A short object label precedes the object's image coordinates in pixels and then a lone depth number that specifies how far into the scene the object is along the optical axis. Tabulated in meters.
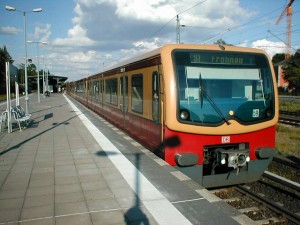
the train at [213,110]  6.15
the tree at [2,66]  66.75
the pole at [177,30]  24.27
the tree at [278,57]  98.94
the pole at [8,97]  12.25
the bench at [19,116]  12.80
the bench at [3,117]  12.65
